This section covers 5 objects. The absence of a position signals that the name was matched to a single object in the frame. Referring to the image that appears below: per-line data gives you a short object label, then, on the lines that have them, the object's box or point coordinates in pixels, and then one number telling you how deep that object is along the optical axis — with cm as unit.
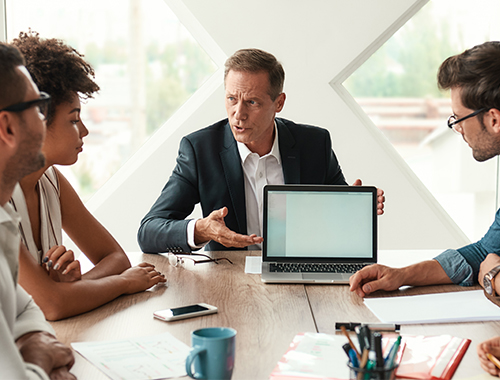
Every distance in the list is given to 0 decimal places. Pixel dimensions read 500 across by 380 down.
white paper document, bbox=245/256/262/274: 177
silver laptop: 175
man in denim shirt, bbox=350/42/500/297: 155
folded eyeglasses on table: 188
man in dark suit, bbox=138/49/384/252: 223
